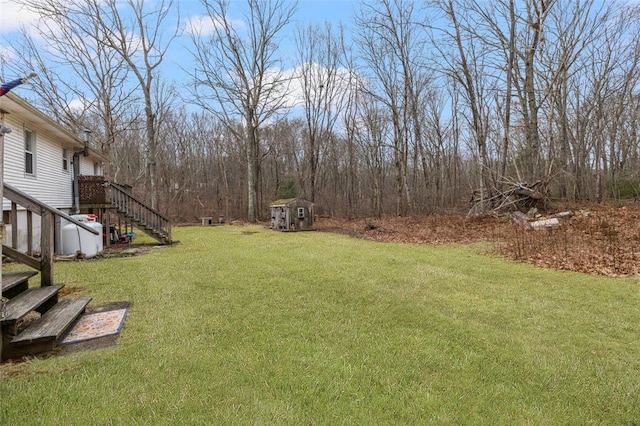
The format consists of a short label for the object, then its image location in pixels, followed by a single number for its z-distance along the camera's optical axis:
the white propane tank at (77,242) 8.51
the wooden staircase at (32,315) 2.80
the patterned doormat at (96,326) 3.24
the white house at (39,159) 8.02
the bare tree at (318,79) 22.58
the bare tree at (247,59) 20.97
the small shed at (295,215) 15.59
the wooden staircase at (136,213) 10.82
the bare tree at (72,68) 15.76
